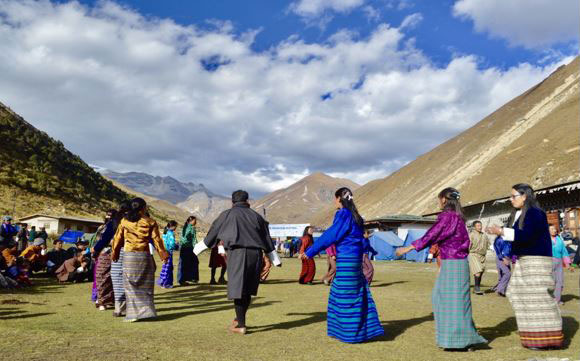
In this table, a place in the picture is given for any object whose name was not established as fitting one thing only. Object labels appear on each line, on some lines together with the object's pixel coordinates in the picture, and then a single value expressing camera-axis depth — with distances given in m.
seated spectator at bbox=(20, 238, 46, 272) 13.37
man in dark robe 6.09
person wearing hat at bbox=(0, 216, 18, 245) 12.11
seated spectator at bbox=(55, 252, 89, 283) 12.59
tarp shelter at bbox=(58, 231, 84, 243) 36.22
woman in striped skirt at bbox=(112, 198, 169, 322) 6.84
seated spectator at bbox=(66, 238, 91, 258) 13.39
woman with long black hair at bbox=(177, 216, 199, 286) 12.28
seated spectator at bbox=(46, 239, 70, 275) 13.70
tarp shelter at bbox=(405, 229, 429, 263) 29.59
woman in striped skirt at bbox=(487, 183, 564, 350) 5.24
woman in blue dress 5.60
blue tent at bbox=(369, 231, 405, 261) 31.79
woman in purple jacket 5.28
